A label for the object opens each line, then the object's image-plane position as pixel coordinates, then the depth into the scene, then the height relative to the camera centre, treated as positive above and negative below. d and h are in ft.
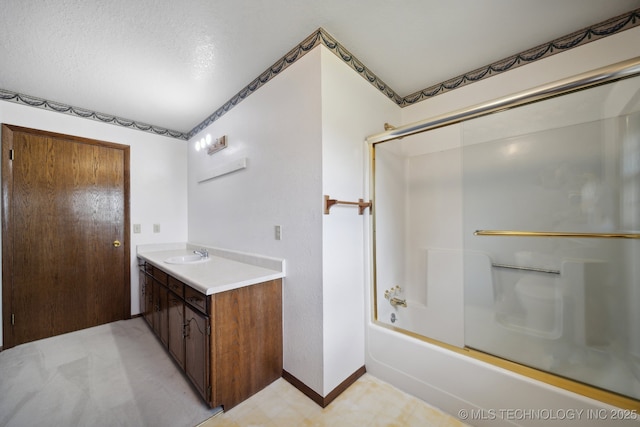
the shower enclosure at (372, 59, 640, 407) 4.34 -0.54
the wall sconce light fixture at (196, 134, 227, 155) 7.62 +2.54
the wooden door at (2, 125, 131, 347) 6.86 -0.64
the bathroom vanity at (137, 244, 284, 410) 4.48 -2.42
